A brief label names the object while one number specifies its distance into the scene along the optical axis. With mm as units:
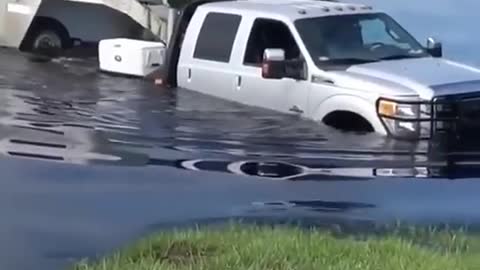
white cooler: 16719
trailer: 20047
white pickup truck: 11969
